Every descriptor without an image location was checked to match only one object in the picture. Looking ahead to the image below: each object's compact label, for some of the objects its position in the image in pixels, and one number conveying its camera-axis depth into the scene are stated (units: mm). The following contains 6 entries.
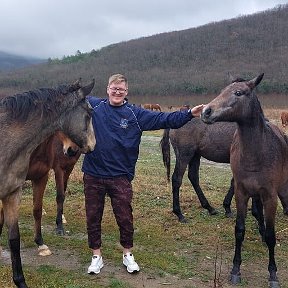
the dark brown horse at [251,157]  4828
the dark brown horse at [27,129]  4414
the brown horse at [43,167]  5422
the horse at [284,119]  25069
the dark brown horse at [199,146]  7359
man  4969
